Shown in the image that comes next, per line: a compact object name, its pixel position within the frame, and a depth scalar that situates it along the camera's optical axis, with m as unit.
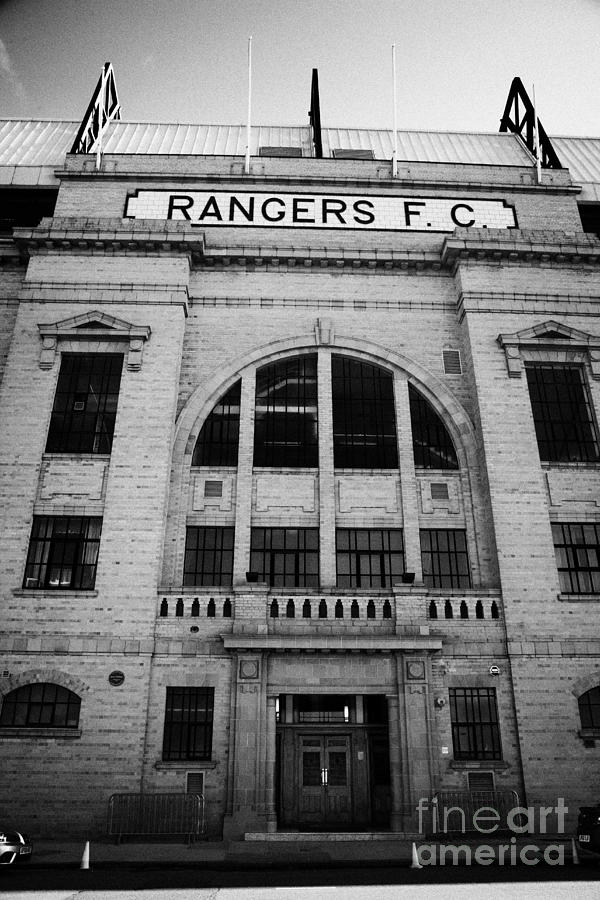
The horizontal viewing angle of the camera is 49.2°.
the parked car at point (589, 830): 13.26
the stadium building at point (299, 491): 18.12
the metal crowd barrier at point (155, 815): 16.50
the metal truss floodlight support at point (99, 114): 31.11
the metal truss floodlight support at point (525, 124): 30.26
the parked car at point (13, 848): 12.71
